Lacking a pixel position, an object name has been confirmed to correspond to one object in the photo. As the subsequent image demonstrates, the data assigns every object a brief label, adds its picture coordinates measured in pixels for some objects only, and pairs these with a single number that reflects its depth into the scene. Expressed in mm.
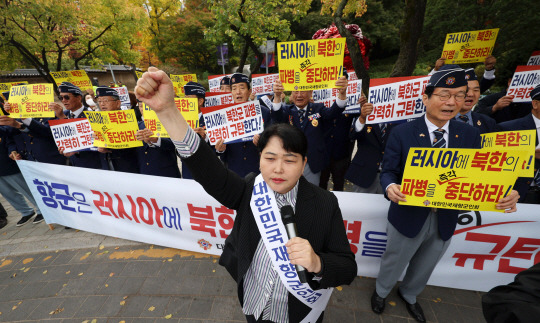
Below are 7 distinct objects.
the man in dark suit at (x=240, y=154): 4148
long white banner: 2930
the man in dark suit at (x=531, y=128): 3029
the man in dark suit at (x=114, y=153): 4375
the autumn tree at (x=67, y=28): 9695
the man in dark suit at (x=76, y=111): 4723
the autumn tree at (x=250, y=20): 9195
